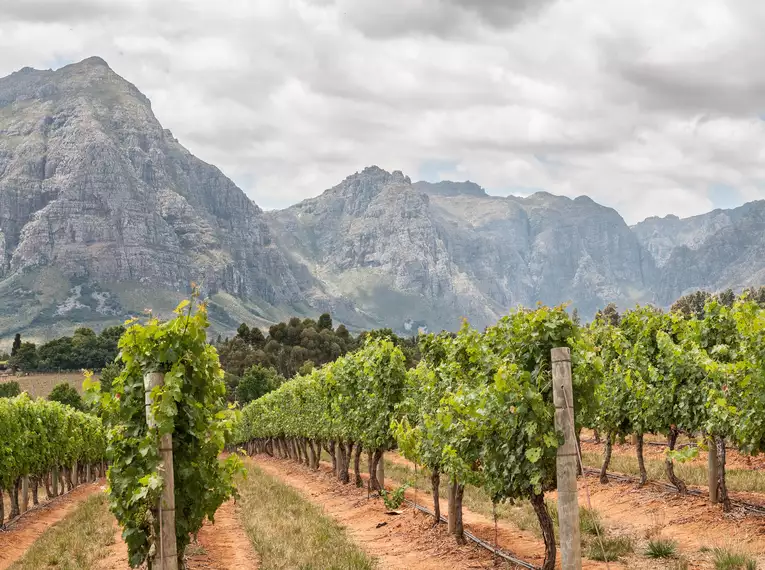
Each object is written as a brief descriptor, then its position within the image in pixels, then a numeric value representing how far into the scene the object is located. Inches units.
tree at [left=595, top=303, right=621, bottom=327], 3255.4
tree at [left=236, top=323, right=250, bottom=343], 5581.7
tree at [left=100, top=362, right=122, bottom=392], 3986.2
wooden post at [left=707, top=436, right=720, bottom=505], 753.0
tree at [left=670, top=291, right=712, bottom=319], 3332.7
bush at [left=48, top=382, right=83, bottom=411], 3646.7
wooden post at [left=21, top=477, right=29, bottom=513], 1241.9
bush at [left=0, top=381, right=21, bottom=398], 4202.8
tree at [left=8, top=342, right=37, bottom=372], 5890.8
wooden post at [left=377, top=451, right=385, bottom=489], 1176.9
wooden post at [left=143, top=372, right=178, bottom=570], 428.5
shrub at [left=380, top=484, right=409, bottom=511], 821.0
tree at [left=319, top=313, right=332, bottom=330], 5683.6
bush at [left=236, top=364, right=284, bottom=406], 4261.8
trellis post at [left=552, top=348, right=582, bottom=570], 423.2
